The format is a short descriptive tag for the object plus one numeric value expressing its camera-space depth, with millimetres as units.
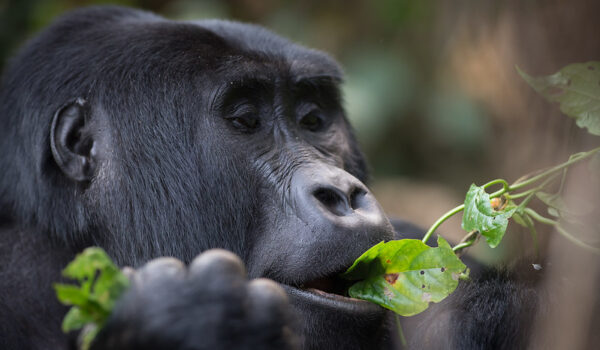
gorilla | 4988
